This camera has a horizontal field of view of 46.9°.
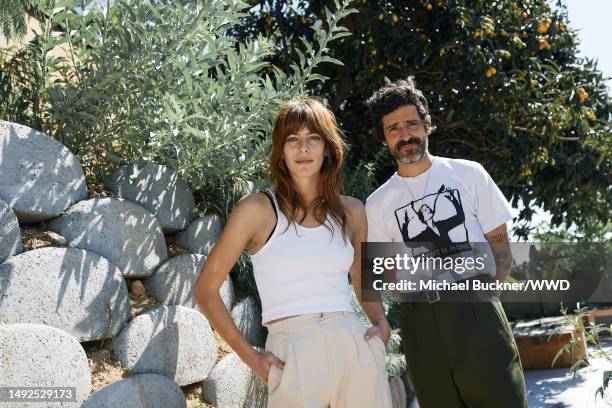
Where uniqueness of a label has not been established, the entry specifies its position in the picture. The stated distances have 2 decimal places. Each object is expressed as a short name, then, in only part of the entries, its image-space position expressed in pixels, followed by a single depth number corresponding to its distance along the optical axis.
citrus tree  5.96
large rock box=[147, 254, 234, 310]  3.50
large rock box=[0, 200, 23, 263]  2.93
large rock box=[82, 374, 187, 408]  2.88
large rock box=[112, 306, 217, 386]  3.14
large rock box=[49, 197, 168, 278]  3.24
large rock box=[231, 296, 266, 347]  3.73
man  2.75
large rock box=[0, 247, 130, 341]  2.86
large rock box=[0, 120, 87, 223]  3.06
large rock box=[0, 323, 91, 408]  2.66
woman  2.33
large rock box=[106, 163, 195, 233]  3.59
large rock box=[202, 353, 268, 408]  3.40
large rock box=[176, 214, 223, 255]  3.77
